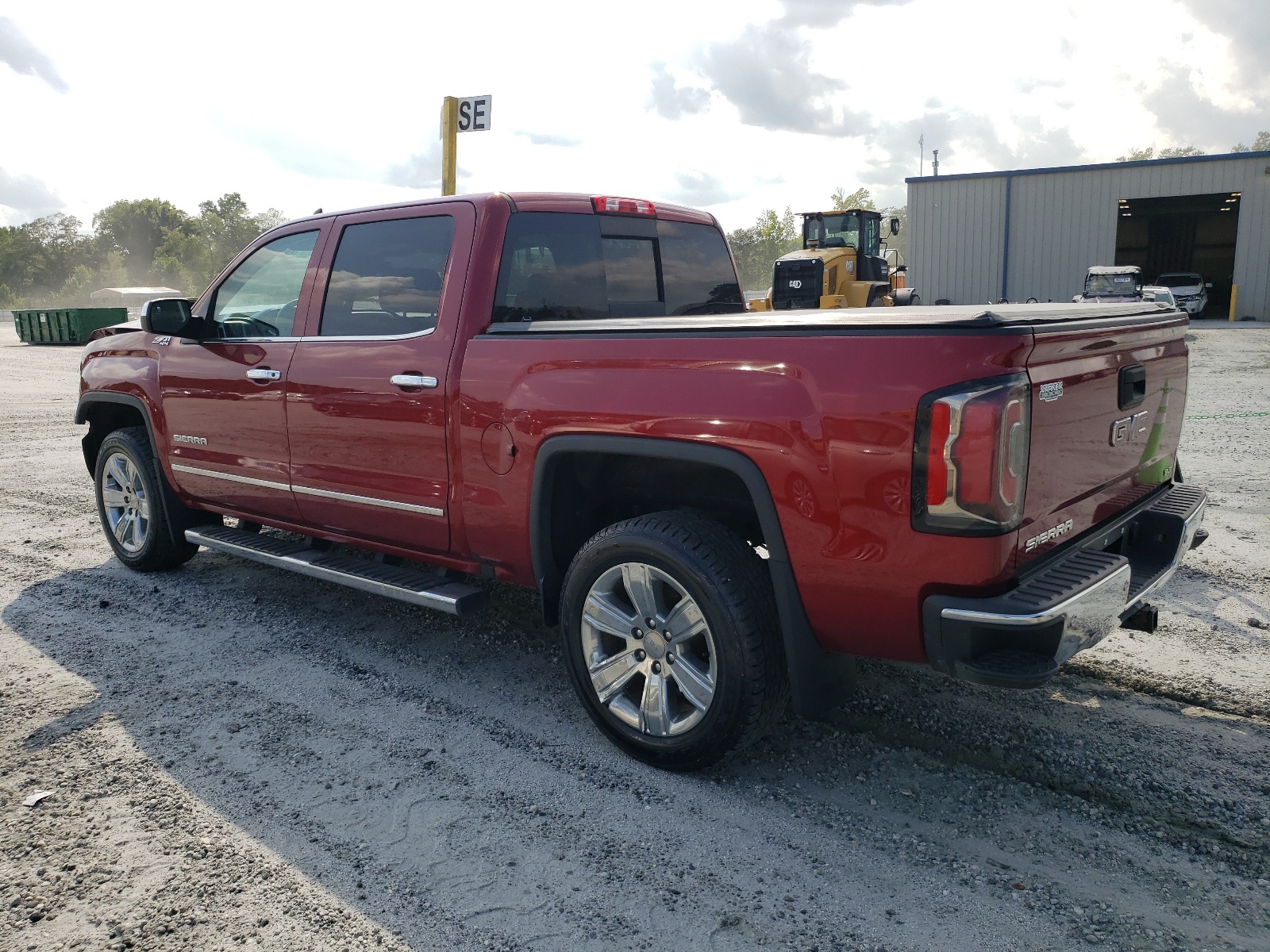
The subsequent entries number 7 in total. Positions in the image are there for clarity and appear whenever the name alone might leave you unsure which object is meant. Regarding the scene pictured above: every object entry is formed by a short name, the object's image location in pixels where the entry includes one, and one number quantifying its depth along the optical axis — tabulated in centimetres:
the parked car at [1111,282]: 2467
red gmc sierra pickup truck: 257
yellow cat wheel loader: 1969
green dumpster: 3033
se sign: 935
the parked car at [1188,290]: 3194
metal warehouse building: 3161
